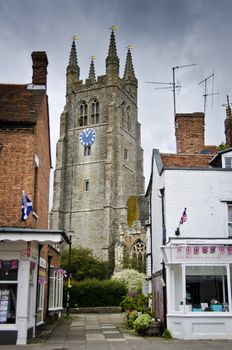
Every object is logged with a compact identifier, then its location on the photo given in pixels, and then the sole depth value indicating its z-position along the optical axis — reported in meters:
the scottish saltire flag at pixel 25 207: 13.93
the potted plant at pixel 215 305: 15.60
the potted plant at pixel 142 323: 16.17
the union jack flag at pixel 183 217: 15.93
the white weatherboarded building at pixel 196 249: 15.32
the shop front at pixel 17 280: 13.27
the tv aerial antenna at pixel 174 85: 24.01
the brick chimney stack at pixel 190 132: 21.64
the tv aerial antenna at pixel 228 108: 22.17
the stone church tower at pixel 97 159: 65.44
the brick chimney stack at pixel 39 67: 18.84
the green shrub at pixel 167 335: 15.45
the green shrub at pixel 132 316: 18.42
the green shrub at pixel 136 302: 19.28
